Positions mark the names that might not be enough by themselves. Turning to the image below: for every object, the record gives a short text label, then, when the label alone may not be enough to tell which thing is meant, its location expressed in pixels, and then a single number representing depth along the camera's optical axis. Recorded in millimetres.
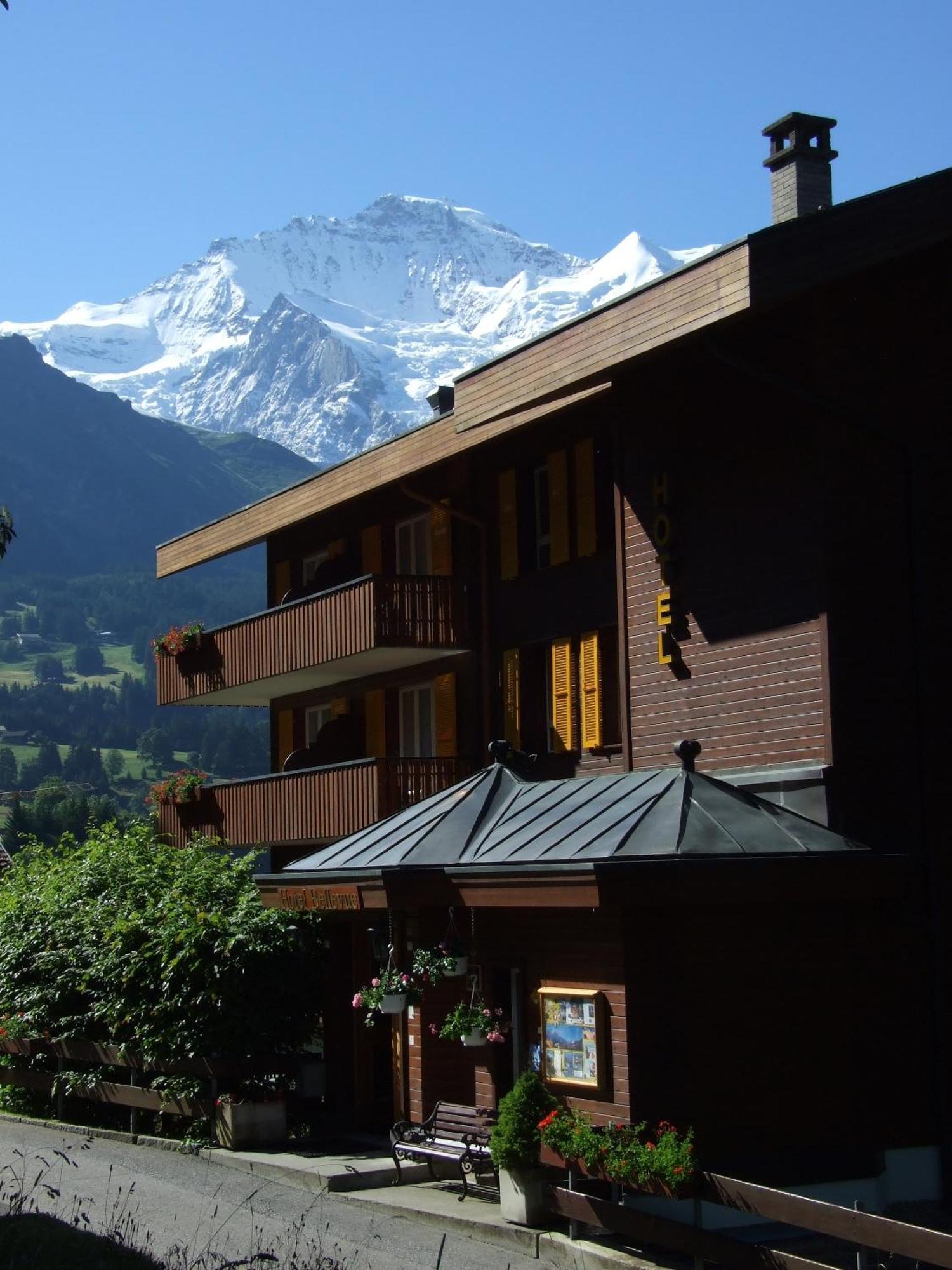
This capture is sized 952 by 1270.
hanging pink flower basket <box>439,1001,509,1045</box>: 17672
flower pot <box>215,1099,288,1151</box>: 20906
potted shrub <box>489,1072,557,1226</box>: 15617
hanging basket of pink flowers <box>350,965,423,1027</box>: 18719
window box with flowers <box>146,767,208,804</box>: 32781
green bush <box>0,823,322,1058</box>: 21609
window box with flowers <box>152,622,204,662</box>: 33188
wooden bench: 17750
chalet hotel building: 16484
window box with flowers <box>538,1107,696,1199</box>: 14305
